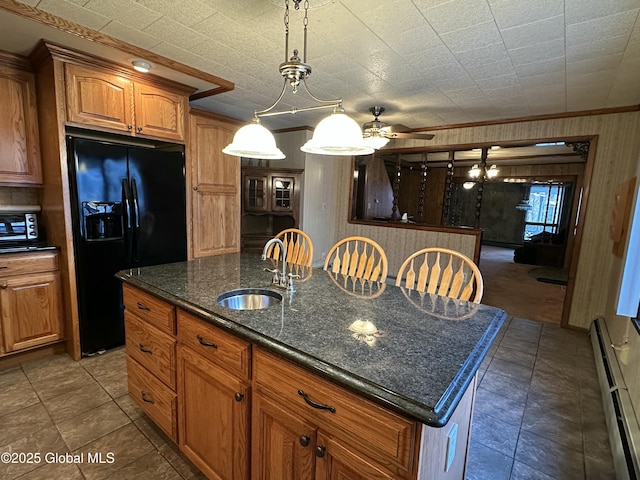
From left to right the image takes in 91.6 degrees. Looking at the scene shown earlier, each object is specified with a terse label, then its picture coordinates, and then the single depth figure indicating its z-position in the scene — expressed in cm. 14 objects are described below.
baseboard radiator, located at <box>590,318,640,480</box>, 152
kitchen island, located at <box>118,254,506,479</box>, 83
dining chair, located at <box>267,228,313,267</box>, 246
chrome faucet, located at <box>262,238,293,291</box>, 165
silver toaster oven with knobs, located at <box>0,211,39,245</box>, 250
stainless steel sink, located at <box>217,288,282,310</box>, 159
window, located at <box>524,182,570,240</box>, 890
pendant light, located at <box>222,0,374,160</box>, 137
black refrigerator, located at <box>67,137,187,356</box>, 240
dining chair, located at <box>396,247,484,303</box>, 165
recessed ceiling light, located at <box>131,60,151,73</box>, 241
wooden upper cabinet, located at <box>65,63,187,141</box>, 230
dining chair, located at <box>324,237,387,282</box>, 208
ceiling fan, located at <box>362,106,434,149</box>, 317
